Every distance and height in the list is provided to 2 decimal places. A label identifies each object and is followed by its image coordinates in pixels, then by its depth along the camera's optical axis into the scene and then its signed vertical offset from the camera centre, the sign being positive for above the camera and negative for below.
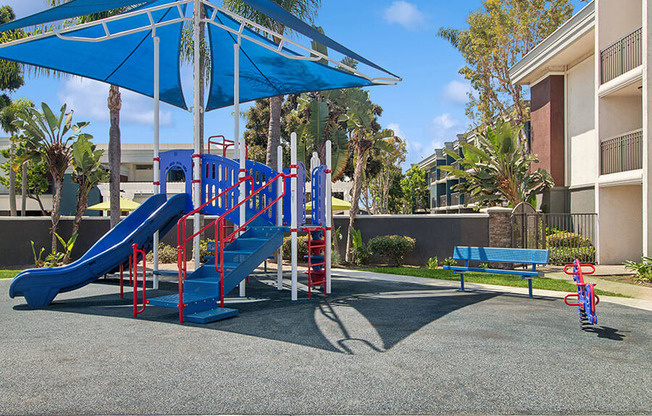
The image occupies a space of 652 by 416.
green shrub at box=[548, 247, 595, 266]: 17.61 -1.06
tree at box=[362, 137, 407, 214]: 46.09 +4.12
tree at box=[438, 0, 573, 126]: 28.61 +10.71
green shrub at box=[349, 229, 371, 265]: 19.19 -1.01
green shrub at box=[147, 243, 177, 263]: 18.72 -1.08
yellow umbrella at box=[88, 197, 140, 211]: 24.81 +0.96
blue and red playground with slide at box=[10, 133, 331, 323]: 8.84 -0.13
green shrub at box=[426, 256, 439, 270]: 18.06 -1.38
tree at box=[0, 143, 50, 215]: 35.81 +3.43
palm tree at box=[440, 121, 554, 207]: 19.91 +2.09
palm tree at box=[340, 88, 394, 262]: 19.91 +3.65
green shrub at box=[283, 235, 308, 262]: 18.63 -0.82
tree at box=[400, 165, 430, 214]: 59.47 +4.01
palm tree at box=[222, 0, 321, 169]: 16.89 +6.81
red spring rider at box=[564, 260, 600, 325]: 7.41 -1.14
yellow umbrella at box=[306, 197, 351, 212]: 21.72 +0.85
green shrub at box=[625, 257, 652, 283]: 13.54 -1.24
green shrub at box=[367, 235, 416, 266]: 18.53 -0.78
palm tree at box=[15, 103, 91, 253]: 20.00 +3.28
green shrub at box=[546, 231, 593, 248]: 18.45 -0.60
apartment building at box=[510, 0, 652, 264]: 16.69 +4.14
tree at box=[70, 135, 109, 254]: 20.80 +2.43
